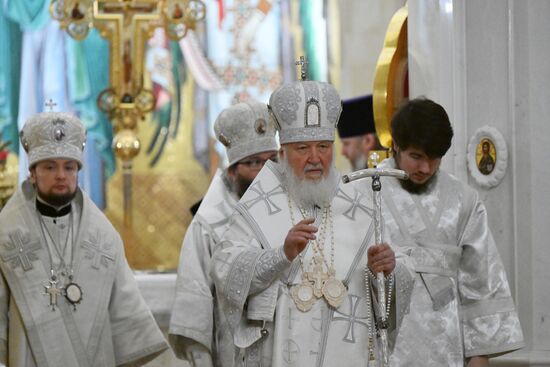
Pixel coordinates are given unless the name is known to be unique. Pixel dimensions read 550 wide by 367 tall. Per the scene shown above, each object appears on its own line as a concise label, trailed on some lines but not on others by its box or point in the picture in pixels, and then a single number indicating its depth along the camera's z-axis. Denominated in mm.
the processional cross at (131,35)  17879
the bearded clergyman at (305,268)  9783
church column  12891
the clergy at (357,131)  17420
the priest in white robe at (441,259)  10951
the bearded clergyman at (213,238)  11539
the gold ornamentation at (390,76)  13573
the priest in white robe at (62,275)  11818
